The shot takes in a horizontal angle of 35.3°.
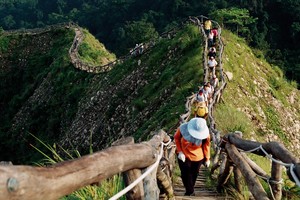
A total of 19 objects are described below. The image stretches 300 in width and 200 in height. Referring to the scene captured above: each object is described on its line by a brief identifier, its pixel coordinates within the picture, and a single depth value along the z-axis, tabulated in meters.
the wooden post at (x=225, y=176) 7.05
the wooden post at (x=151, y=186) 4.53
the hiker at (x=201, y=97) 14.12
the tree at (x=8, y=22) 98.40
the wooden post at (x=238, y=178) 6.74
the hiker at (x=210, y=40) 22.63
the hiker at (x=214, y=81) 17.41
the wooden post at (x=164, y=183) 5.55
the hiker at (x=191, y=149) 7.23
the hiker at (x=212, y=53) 20.18
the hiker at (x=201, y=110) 12.46
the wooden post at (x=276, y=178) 5.41
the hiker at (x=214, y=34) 23.38
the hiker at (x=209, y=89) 15.41
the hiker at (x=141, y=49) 26.84
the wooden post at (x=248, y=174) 5.43
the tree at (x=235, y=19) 45.88
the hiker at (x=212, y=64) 18.80
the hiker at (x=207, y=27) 24.71
